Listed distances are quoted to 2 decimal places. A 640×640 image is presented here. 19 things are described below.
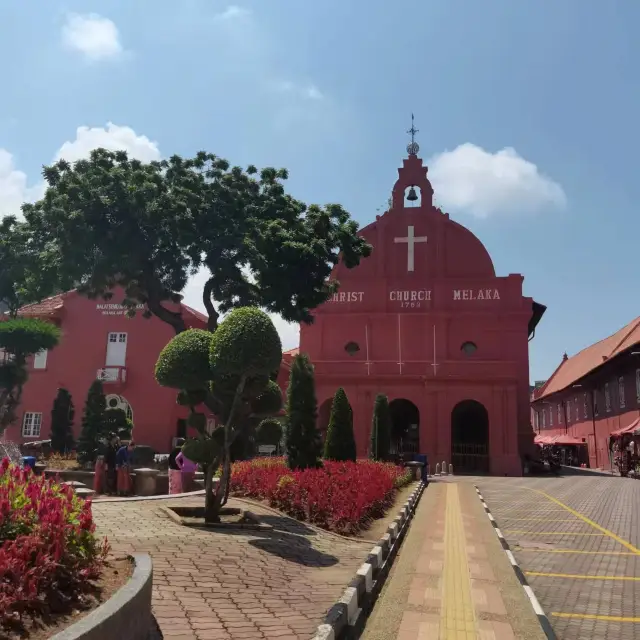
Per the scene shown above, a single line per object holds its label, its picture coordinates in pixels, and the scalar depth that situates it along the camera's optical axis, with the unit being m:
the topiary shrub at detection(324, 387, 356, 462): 17.58
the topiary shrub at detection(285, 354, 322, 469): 14.47
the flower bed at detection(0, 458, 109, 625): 3.46
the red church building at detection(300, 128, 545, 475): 28.31
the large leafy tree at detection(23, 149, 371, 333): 19.22
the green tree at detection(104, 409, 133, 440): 23.84
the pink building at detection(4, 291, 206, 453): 28.08
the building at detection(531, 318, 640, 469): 29.53
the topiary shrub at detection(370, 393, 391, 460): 23.11
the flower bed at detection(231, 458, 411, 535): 10.20
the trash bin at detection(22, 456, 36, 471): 16.36
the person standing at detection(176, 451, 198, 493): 13.96
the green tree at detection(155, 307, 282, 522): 8.74
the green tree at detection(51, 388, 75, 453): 24.81
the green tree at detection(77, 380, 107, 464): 22.14
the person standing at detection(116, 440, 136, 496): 14.14
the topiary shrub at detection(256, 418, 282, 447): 10.07
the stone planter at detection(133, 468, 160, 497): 14.96
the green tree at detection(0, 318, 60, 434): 23.03
